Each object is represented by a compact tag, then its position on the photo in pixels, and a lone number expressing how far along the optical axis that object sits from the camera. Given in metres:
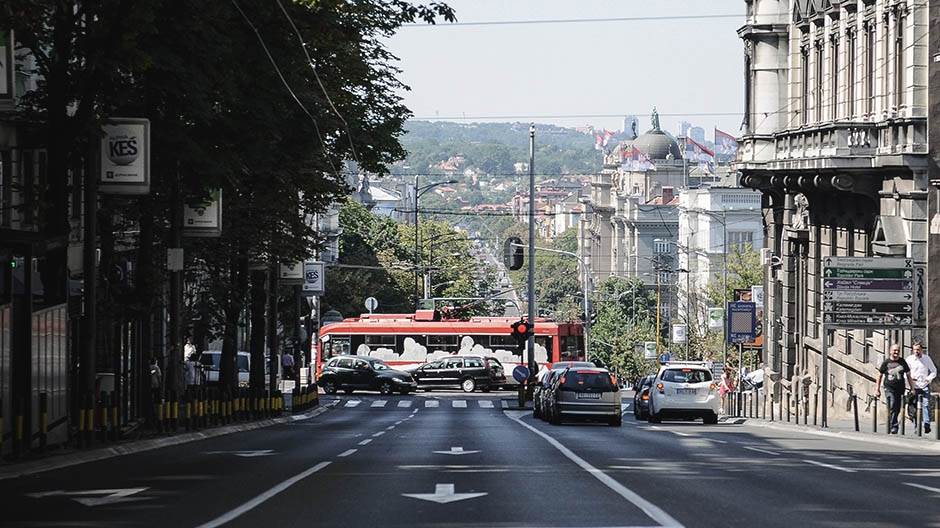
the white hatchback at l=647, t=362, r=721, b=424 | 47.50
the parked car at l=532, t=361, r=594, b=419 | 47.09
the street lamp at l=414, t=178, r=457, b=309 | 117.69
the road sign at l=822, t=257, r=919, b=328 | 39.22
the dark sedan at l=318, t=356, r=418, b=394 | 76.38
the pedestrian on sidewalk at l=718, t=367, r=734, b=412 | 62.04
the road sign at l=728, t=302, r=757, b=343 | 57.12
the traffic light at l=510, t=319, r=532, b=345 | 60.60
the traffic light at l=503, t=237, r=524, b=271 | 67.67
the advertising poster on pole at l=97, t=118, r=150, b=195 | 30.17
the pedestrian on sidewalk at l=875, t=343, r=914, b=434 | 36.16
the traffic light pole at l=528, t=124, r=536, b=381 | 72.90
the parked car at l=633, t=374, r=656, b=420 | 51.34
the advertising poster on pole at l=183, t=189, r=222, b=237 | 39.50
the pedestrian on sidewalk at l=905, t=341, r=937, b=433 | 36.72
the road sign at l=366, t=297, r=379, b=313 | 98.44
